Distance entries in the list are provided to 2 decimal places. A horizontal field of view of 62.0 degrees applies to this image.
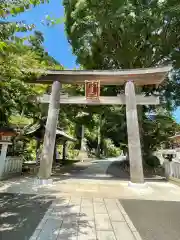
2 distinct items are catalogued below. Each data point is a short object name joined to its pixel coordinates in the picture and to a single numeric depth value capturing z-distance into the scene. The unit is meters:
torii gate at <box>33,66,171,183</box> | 6.04
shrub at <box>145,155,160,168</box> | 10.42
